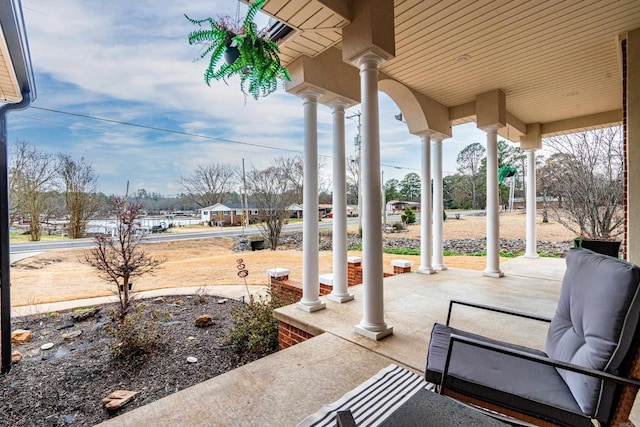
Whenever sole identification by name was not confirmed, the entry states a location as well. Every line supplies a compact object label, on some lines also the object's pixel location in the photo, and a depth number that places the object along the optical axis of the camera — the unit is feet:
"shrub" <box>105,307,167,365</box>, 10.64
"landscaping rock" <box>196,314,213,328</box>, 13.58
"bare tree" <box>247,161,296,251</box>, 32.83
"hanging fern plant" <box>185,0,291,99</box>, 7.27
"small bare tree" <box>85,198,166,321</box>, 12.13
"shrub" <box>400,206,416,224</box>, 41.96
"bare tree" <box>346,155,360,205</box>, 37.52
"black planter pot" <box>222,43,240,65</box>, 7.50
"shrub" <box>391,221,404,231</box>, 41.14
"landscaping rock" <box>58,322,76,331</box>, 13.19
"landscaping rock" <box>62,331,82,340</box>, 12.19
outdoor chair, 3.83
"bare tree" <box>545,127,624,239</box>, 20.90
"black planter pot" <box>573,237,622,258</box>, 14.40
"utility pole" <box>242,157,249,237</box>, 29.96
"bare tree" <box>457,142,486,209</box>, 42.50
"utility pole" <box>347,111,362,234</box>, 36.58
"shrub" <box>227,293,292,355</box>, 11.12
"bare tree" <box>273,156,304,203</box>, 33.45
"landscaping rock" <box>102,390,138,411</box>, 8.07
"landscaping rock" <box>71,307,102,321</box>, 13.94
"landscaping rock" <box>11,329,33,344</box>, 11.59
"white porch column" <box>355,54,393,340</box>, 8.39
